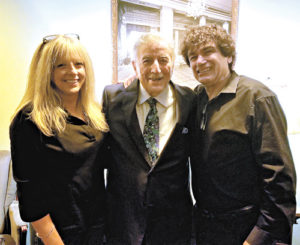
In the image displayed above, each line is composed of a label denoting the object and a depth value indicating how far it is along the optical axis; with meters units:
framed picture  2.21
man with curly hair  1.07
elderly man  1.27
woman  1.08
